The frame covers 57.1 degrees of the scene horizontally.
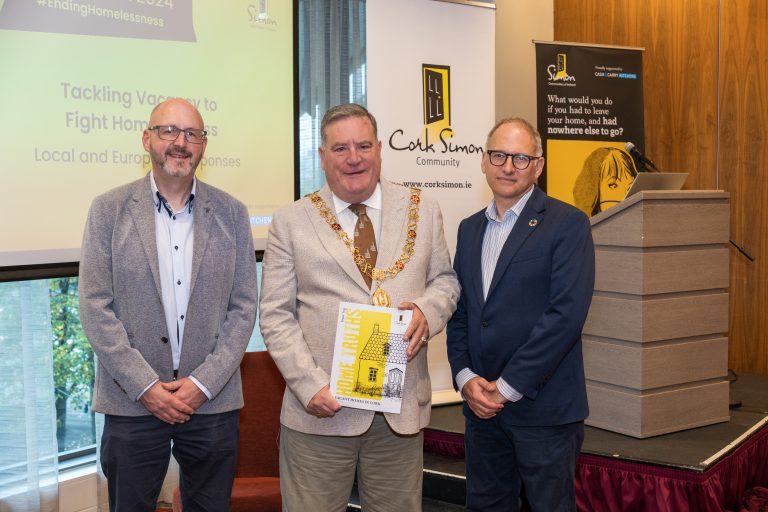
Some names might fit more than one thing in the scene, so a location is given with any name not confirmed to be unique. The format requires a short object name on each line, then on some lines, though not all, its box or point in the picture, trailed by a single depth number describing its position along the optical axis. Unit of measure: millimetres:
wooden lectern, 3434
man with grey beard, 2178
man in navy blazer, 2275
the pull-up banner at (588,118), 5125
